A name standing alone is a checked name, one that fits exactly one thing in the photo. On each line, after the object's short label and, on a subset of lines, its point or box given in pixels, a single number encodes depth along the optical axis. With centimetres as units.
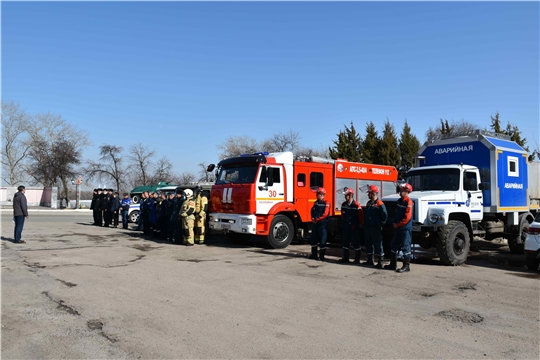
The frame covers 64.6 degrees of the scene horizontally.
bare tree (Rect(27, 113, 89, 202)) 4756
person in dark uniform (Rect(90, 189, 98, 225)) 2194
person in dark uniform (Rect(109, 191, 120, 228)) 2052
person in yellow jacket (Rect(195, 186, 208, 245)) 1468
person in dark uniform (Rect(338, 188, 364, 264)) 1043
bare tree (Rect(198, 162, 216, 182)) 4709
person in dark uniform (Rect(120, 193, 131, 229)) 2052
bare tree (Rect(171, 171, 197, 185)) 5646
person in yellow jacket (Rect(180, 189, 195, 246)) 1420
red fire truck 1325
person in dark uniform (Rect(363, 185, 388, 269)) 976
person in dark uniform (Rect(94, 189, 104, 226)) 2174
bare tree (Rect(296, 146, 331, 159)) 4876
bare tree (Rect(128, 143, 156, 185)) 5125
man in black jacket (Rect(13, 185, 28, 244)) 1366
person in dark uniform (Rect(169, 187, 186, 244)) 1469
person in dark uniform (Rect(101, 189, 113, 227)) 2095
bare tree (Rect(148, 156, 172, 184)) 5409
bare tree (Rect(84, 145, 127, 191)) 5003
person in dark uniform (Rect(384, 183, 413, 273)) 925
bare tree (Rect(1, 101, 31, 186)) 5547
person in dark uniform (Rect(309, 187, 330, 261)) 1074
